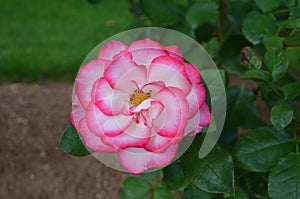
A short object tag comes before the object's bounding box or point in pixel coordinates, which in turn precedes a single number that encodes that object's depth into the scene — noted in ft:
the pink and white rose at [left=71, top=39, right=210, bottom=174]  1.52
